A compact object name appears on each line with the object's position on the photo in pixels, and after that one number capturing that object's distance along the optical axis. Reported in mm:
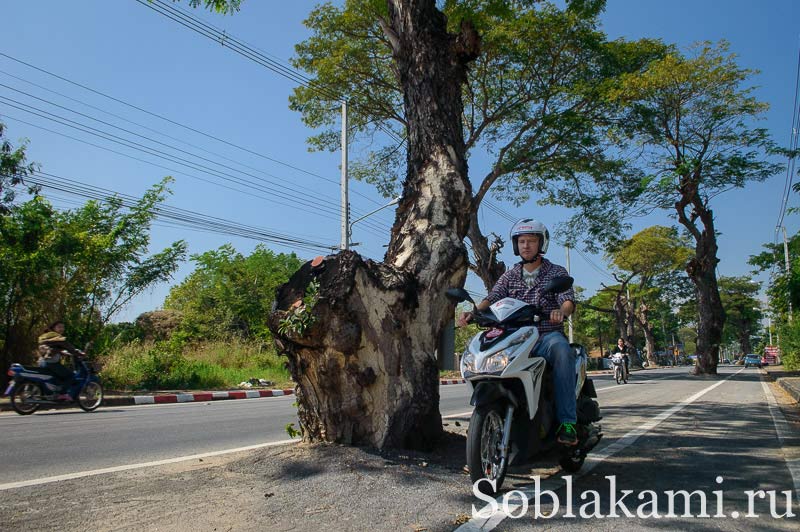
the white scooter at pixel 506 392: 3482
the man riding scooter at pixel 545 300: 3854
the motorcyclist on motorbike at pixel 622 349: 20327
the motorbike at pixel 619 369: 19812
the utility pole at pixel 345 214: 18156
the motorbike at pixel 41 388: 10375
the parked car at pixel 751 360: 55328
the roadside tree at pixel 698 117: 19047
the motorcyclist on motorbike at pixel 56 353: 10805
